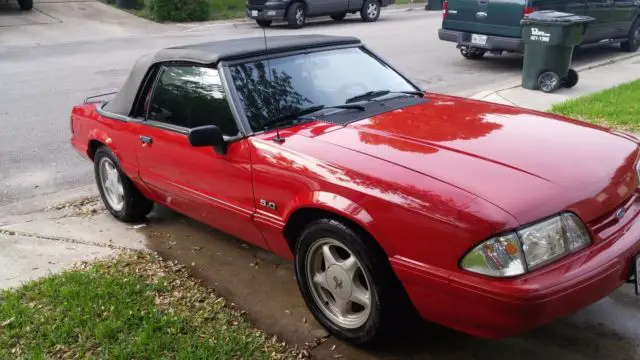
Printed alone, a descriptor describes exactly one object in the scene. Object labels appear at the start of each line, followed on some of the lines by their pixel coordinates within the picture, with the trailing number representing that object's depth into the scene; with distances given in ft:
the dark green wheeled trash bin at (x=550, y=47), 29.78
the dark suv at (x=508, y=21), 35.27
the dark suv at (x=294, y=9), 60.90
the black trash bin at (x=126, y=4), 73.10
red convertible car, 8.46
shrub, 67.97
